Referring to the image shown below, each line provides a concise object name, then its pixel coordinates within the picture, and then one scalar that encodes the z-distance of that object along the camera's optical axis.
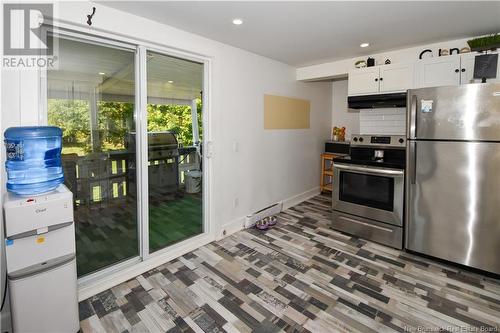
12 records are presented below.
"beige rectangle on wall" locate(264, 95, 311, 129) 4.08
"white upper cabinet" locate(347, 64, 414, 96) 3.23
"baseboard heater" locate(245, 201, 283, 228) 3.79
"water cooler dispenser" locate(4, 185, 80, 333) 1.57
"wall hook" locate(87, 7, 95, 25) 2.14
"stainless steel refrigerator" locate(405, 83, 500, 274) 2.47
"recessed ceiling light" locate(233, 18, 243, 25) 2.57
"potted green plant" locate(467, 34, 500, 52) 2.66
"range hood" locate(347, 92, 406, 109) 3.31
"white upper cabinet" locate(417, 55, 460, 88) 2.89
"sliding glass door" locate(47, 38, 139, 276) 2.22
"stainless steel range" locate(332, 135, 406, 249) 3.09
